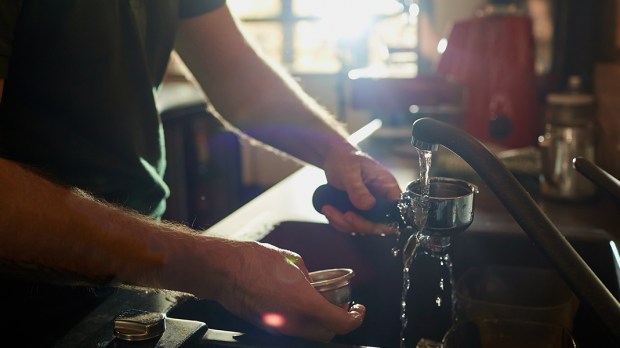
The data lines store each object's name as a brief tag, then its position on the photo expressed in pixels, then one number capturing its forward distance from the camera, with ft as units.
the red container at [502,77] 6.50
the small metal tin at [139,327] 1.99
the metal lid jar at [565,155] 4.29
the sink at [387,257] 3.39
